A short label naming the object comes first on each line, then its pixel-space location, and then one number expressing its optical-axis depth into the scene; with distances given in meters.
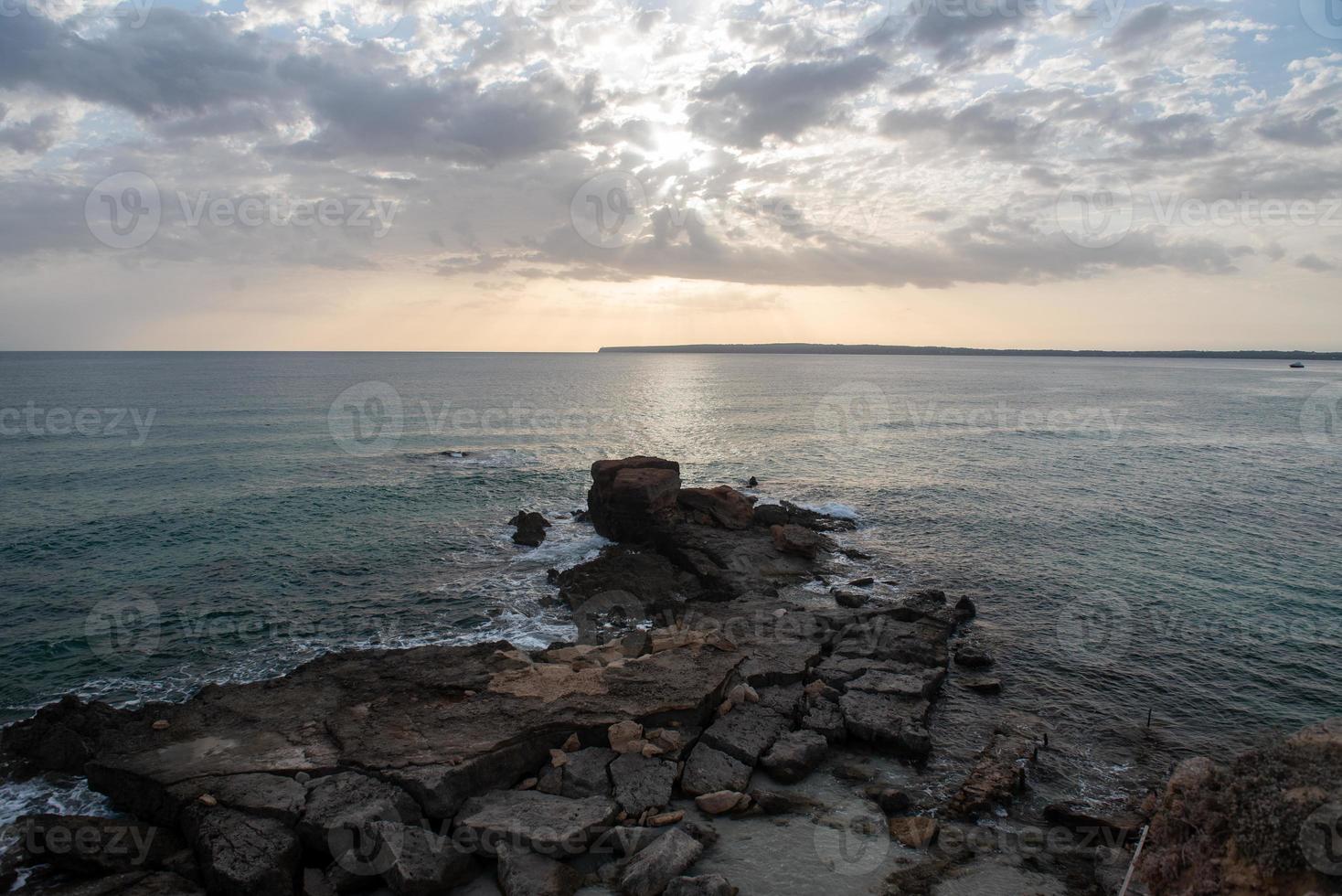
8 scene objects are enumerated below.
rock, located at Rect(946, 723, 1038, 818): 14.56
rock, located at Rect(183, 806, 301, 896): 11.93
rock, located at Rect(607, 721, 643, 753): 15.76
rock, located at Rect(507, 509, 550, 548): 34.78
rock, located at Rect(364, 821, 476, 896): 11.94
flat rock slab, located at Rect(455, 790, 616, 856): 12.78
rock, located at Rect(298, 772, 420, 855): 12.77
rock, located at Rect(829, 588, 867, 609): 26.06
